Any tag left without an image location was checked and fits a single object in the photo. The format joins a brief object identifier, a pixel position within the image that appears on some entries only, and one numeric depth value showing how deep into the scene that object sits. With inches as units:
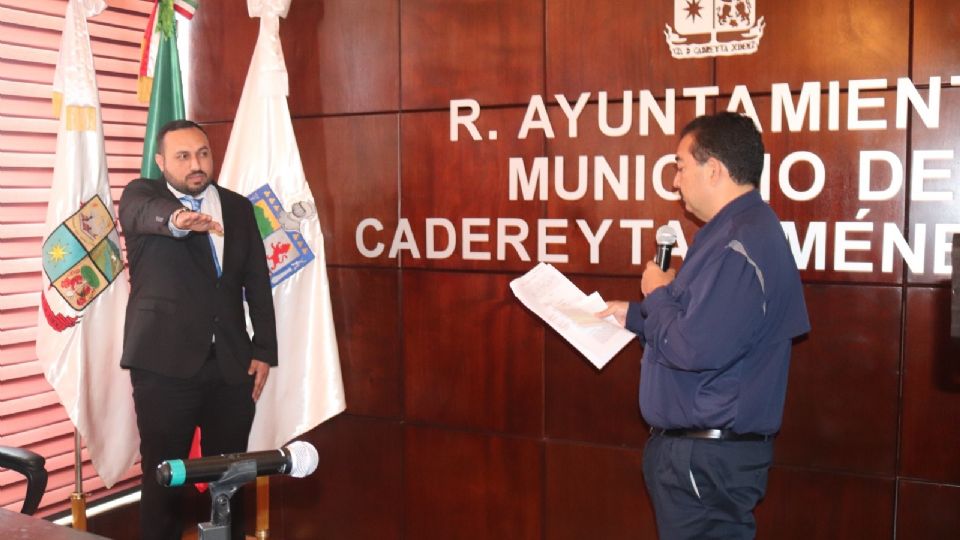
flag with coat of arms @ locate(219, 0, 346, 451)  145.6
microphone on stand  54.5
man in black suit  125.5
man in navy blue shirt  88.7
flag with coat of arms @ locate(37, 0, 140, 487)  135.0
